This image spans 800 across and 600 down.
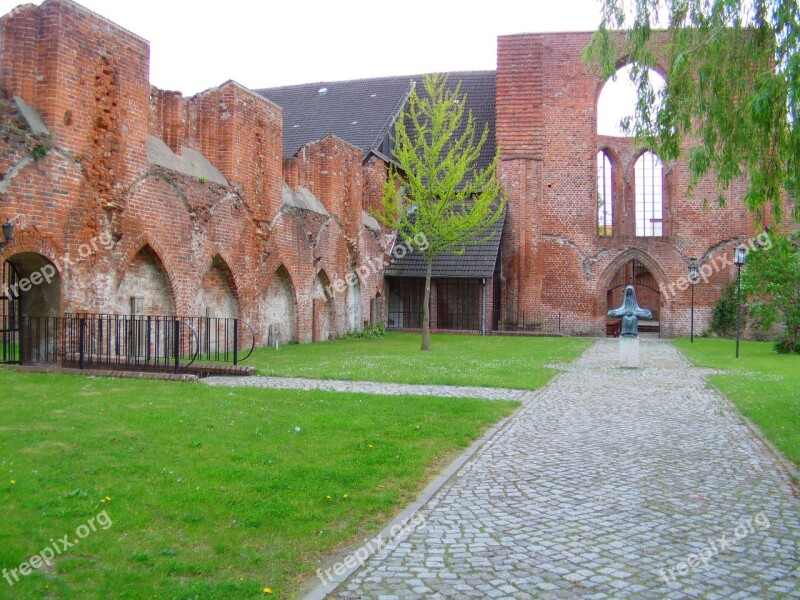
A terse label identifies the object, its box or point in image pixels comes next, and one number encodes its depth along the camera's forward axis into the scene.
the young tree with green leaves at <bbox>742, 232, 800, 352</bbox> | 22.09
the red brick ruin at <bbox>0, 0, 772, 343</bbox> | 13.19
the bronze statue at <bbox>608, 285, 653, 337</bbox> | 17.52
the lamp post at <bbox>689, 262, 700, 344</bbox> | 29.67
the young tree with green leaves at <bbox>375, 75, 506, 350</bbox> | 20.78
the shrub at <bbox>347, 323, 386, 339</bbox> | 26.69
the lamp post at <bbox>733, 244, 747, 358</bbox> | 20.75
